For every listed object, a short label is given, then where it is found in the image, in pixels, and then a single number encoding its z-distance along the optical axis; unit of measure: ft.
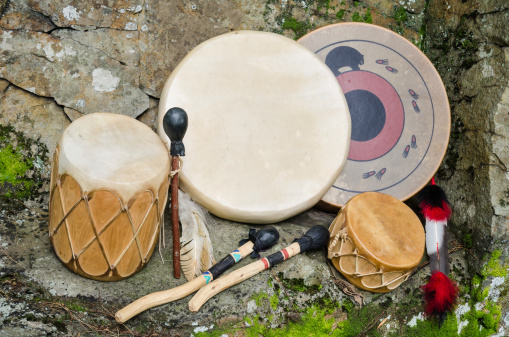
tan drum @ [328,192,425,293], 8.34
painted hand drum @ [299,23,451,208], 10.26
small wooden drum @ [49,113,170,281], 7.04
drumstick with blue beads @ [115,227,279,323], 7.02
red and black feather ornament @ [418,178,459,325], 8.80
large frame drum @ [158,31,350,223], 8.93
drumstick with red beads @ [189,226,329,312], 7.49
